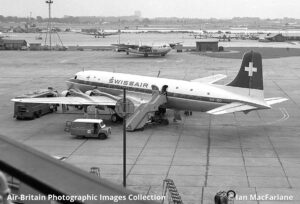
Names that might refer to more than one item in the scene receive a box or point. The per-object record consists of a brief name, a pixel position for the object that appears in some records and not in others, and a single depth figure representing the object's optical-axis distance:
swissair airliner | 35.59
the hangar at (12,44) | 130.38
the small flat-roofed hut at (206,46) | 122.81
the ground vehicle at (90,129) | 34.34
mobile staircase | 36.92
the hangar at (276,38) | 167.88
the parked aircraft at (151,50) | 106.00
